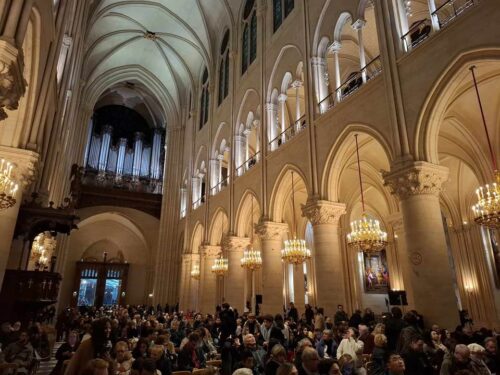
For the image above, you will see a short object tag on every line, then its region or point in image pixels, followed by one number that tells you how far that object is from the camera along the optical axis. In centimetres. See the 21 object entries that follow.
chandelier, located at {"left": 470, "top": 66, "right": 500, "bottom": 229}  693
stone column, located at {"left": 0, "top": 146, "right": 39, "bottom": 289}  686
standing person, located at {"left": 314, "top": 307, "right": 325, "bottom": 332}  890
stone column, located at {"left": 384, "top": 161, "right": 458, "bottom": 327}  688
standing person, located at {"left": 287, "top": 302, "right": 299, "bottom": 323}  1105
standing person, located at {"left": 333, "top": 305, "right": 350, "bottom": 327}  876
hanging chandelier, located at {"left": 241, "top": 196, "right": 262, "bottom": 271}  1494
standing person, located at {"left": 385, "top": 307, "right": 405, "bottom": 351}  597
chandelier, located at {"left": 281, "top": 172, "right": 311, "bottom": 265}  1221
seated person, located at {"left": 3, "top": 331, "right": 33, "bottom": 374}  528
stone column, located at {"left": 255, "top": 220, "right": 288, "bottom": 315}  1291
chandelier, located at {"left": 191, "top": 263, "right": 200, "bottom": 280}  2002
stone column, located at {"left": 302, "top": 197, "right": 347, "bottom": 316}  1009
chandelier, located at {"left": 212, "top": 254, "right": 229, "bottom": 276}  1677
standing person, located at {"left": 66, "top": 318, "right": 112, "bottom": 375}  300
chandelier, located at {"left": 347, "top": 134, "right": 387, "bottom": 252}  958
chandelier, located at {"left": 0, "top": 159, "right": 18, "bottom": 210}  582
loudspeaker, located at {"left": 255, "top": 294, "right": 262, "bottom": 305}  1343
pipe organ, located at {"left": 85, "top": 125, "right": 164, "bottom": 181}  2852
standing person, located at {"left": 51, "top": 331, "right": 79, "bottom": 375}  490
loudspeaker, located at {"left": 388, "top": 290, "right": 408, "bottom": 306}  777
